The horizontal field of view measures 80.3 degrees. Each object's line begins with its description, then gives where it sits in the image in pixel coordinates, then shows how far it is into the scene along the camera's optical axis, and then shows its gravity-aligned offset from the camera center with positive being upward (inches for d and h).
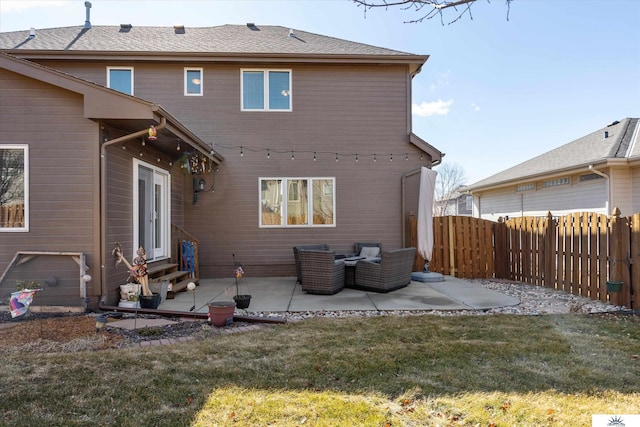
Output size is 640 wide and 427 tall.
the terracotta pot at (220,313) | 181.2 -46.6
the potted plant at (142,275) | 215.5 -33.3
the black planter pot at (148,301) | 215.2 -48.3
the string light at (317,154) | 350.6 +58.4
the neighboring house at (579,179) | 369.7 +42.9
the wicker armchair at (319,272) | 252.7 -37.8
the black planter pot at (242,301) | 213.8 -48.0
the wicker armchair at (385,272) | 261.4 -40.3
